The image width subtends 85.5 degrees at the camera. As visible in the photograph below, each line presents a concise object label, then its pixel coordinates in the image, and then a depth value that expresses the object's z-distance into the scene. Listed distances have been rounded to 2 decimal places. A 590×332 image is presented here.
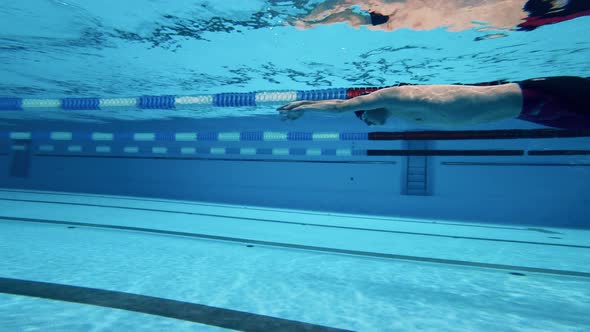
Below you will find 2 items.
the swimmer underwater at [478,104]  2.17
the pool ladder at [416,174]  9.80
